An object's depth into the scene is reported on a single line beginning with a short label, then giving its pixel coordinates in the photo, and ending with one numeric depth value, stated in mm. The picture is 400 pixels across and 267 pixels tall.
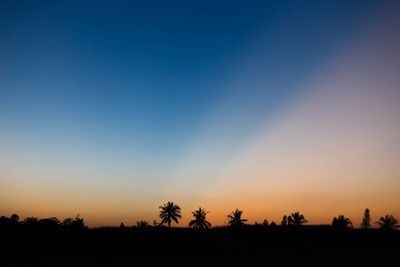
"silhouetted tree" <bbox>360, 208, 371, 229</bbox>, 98250
